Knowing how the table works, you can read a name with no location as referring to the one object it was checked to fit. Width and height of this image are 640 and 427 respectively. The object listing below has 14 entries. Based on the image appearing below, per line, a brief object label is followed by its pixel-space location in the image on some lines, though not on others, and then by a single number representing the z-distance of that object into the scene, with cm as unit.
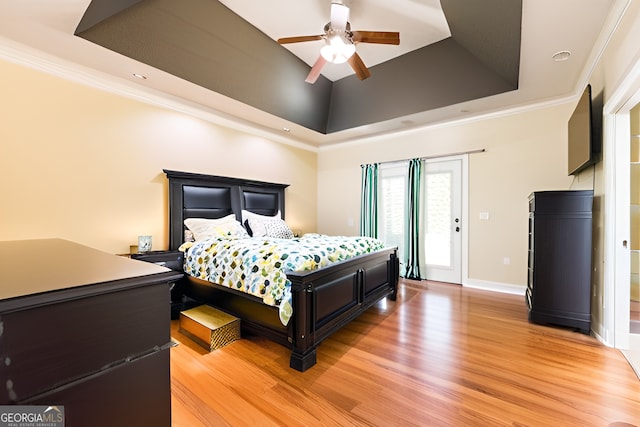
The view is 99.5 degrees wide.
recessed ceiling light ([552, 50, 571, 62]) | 258
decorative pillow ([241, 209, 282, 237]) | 416
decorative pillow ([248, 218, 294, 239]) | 403
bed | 206
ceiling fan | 251
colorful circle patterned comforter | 215
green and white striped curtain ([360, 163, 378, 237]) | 505
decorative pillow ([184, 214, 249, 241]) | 347
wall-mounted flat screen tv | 245
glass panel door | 431
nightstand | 299
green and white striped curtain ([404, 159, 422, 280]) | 455
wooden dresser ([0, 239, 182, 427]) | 63
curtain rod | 410
